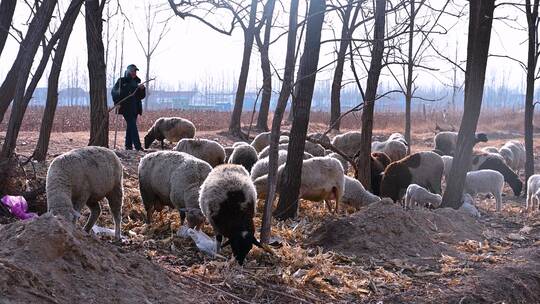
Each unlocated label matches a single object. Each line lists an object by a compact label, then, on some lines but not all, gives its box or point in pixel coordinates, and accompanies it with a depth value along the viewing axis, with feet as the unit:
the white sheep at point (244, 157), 44.06
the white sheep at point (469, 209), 37.35
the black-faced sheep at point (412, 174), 45.91
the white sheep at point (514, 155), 68.69
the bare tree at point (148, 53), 143.95
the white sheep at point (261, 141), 58.23
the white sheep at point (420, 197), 40.93
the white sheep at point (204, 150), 45.75
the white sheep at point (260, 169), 36.81
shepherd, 53.98
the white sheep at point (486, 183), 45.83
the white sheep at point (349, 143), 62.85
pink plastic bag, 26.94
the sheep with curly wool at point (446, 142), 70.44
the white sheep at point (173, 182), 27.20
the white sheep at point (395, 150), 60.34
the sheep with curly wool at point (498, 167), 56.04
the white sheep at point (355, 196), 38.96
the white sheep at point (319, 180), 35.37
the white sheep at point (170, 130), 67.15
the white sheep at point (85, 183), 23.80
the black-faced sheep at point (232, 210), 22.72
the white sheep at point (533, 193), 46.14
